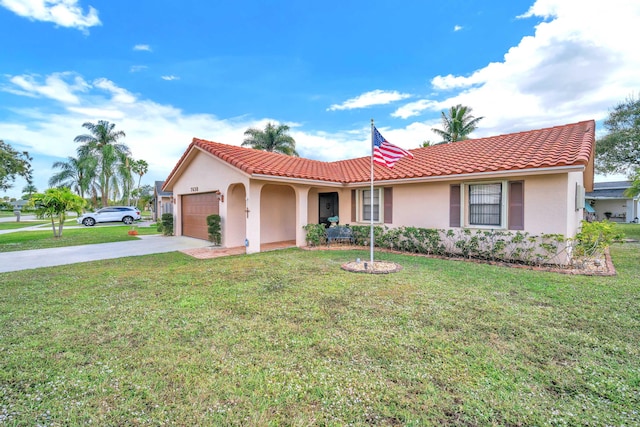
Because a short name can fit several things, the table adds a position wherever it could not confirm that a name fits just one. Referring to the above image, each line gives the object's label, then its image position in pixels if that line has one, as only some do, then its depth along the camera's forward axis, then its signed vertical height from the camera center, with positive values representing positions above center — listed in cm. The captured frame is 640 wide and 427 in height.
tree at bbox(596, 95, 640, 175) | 2011 +459
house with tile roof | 881 +73
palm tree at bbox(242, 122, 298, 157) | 3036 +721
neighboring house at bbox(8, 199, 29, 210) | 7114 +167
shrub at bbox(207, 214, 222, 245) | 1226 -87
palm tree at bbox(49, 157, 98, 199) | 3738 +402
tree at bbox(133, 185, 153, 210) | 4659 +134
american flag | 829 +159
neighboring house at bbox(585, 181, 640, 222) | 2864 -5
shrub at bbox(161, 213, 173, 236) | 1648 -97
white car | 2584 -76
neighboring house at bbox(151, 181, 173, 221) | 3168 +93
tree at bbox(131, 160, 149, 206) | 5174 +730
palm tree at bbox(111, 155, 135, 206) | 3684 +355
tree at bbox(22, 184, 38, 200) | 7152 +480
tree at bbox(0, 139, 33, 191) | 2049 +331
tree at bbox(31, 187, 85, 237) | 1468 +26
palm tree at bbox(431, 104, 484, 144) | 2975 +870
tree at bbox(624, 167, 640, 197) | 1658 +94
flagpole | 834 +184
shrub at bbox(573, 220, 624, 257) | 803 -95
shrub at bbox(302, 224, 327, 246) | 1221 -116
